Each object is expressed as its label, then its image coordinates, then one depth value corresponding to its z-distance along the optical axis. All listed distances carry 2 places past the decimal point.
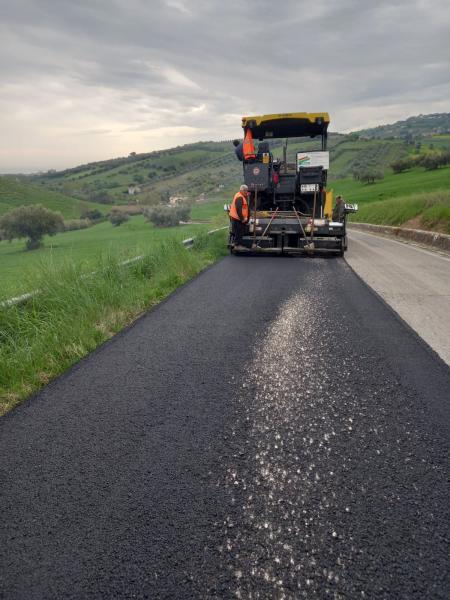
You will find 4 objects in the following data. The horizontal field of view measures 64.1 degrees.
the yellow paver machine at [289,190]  9.70
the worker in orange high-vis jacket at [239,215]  9.66
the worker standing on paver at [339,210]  10.57
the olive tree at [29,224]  40.69
